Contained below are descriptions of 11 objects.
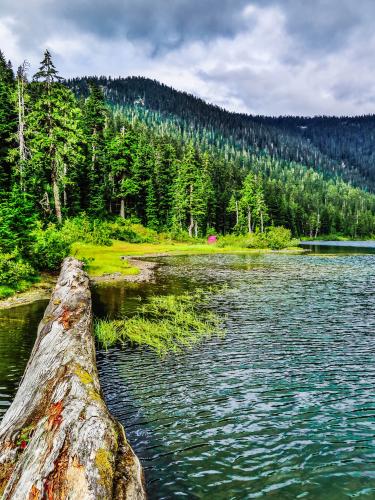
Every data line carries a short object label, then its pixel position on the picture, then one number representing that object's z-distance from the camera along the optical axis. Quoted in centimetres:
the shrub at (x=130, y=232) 6034
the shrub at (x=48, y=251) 2534
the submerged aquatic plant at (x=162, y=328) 1401
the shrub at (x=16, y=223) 2214
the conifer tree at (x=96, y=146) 6288
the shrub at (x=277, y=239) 7256
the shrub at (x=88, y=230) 4624
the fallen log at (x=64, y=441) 420
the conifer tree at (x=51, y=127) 3972
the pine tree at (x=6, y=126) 4352
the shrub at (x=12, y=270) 2039
